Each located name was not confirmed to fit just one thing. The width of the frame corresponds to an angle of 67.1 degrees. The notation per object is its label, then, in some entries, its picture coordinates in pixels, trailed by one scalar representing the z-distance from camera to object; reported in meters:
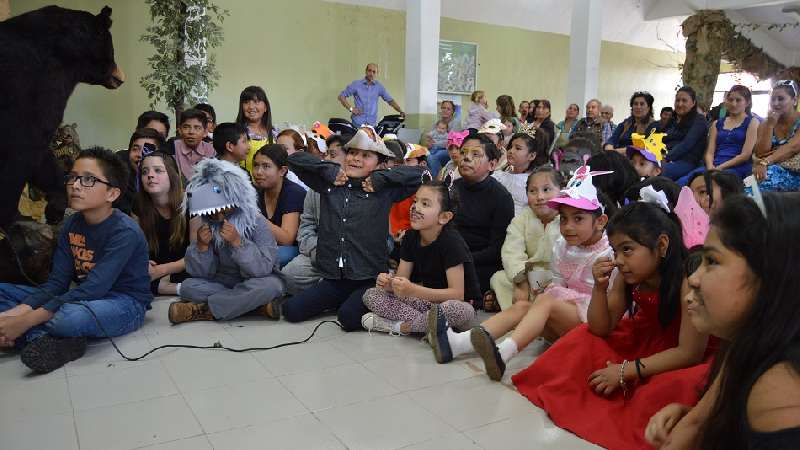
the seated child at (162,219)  3.41
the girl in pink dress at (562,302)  2.42
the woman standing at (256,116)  4.47
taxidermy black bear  2.66
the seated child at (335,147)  4.04
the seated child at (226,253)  2.98
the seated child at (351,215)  3.11
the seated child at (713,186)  2.55
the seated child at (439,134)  7.45
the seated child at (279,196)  3.55
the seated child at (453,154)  4.49
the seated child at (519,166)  3.89
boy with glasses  2.49
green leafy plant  5.80
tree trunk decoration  10.34
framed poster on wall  10.34
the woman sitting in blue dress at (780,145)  4.09
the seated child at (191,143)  4.18
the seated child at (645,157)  3.83
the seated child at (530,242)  3.06
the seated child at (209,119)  4.57
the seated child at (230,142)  3.91
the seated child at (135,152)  3.81
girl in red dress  1.90
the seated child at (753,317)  1.03
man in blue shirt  8.46
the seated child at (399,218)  3.85
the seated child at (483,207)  3.44
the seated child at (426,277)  2.81
